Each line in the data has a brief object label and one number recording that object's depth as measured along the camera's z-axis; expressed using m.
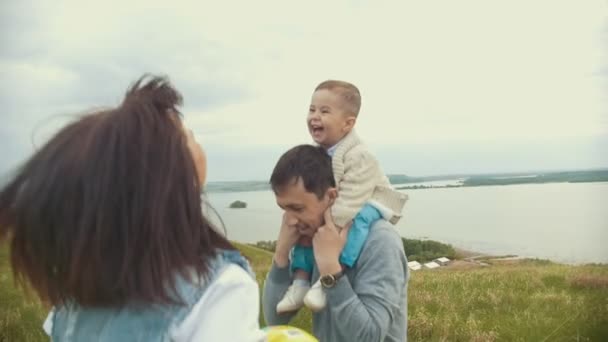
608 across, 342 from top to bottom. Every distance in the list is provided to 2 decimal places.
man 1.08
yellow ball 1.00
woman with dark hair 0.68
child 1.16
